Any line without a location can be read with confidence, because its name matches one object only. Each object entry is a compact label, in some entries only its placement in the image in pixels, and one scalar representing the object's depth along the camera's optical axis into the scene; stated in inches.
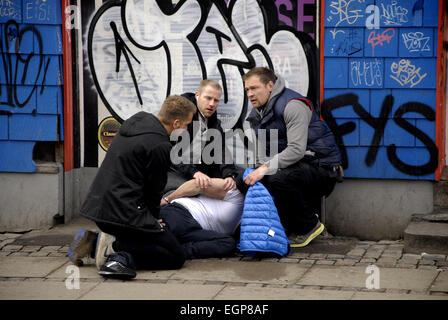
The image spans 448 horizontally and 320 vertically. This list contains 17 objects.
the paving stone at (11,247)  513.0
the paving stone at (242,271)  426.0
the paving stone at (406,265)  448.1
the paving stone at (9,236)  556.3
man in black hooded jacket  422.9
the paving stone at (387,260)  468.5
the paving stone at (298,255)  481.7
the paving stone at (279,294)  382.0
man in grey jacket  493.4
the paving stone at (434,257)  466.0
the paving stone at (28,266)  442.9
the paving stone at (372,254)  485.7
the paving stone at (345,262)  459.8
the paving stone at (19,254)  493.7
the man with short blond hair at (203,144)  519.8
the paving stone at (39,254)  492.7
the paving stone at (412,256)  472.4
